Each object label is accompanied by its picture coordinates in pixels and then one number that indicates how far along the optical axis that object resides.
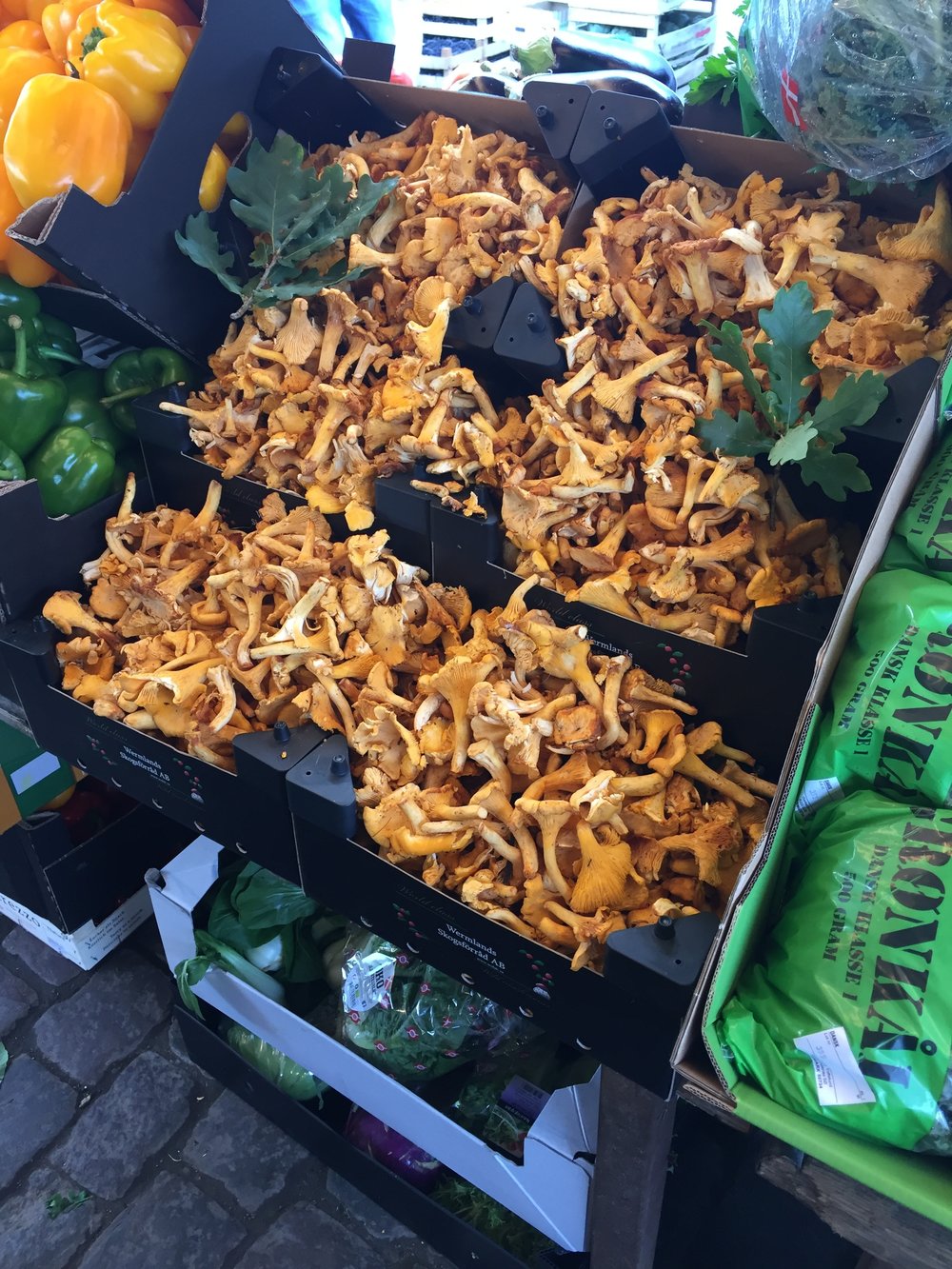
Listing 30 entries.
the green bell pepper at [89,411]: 1.83
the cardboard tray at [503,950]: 0.93
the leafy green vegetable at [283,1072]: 1.77
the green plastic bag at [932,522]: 1.09
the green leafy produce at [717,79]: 1.55
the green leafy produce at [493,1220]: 1.59
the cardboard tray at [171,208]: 1.53
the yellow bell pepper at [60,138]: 1.60
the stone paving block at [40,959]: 2.16
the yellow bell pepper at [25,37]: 1.85
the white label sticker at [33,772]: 1.89
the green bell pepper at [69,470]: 1.75
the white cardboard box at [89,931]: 2.12
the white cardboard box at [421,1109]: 1.30
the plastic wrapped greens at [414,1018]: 1.57
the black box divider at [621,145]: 1.39
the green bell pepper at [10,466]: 1.71
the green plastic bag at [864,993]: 0.78
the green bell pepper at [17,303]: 1.74
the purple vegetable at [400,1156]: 1.69
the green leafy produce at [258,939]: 1.71
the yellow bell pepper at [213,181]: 1.73
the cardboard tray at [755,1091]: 0.76
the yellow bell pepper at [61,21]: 1.77
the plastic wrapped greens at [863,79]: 1.08
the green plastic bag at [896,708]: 0.98
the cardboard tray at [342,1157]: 1.58
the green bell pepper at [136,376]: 1.80
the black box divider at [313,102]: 1.72
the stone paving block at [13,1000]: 2.07
